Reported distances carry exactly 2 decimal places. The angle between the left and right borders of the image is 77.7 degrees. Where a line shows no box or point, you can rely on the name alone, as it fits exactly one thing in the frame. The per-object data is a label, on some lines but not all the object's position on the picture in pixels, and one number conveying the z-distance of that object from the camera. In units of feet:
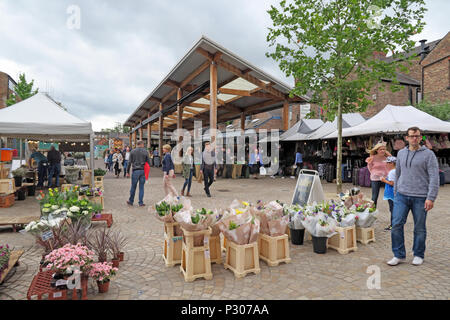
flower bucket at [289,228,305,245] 14.99
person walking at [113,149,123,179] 54.75
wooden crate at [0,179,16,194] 24.91
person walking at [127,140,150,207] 24.95
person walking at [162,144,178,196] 24.38
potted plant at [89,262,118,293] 9.25
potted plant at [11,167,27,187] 29.45
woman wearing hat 18.98
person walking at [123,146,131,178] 55.63
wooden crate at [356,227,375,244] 15.16
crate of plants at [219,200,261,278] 11.11
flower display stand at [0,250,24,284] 9.96
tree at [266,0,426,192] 22.06
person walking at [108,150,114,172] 64.79
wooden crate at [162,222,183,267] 12.07
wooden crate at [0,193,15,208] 25.00
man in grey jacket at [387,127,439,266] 11.66
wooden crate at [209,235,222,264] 12.20
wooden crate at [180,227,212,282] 10.60
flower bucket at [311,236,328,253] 13.67
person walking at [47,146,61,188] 36.14
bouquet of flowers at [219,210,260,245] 11.20
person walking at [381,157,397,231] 17.26
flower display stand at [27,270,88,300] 8.50
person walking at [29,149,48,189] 35.76
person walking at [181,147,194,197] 30.01
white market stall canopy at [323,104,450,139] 36.06
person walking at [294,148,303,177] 51.13
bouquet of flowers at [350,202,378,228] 14.98
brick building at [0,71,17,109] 110.42
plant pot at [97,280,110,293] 9.58
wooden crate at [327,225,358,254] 13.83
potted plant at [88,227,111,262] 10.49
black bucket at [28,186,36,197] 32.09
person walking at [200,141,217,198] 29.22
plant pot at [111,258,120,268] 11.41
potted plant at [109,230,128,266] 11.50
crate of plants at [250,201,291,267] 12.23
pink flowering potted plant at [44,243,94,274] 8.83
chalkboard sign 17.89
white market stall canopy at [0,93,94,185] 23.35
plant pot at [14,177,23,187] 29.38
